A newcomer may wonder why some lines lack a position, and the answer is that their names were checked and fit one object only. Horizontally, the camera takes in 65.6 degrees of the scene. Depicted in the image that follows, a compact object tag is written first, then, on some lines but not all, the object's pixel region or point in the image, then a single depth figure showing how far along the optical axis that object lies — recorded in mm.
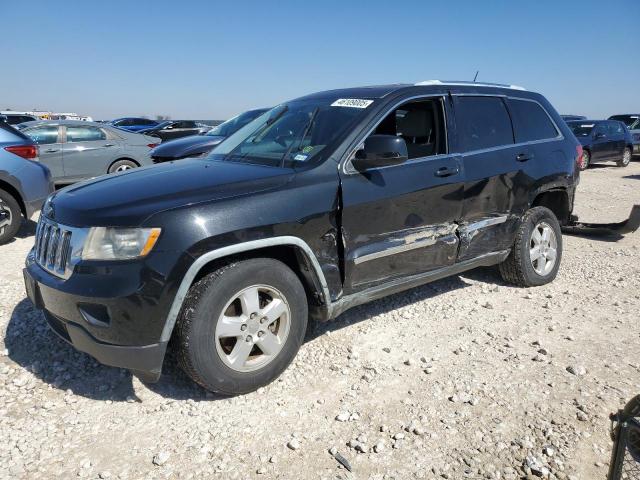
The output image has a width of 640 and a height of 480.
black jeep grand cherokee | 2545
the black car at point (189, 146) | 8578
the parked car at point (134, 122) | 27031
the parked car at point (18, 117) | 21592
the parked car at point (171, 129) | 19547
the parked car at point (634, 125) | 17859
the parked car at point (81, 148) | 8969
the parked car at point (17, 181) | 6074
